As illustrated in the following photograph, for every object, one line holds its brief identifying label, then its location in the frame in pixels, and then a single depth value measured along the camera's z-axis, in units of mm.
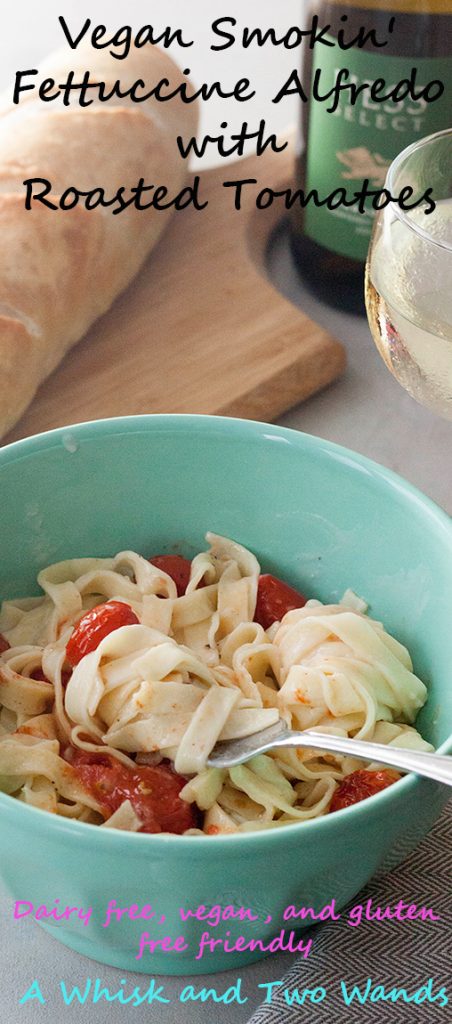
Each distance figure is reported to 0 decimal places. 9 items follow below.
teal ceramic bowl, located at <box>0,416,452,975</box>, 496
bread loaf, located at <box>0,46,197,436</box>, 694
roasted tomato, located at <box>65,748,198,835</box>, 521
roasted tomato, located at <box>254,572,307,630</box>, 589
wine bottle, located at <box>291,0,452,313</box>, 701
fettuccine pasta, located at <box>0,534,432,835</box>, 530
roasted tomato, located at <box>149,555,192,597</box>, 599
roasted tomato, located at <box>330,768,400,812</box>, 530
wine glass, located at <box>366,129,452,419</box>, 593
